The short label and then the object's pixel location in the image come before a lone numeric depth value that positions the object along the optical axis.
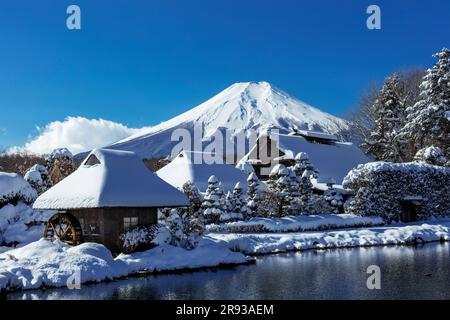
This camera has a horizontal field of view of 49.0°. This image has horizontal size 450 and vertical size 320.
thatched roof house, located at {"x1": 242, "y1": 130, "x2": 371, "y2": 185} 45.97
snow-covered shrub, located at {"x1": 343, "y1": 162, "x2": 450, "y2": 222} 36.09
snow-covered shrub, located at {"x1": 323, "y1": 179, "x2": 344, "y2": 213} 36.34
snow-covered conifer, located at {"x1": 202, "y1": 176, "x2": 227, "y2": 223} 32.09
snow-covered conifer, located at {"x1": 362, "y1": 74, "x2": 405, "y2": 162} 56.72
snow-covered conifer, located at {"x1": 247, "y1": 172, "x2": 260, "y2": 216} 33.56
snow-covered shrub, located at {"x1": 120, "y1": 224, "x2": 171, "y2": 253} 20.86
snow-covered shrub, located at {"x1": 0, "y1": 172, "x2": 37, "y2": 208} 24.86
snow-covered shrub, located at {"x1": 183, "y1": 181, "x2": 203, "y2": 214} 33.75
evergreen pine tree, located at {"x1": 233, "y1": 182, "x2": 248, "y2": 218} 32.84
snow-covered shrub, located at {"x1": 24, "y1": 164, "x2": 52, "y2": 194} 30.73
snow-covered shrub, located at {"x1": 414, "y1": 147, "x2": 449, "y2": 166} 41.03
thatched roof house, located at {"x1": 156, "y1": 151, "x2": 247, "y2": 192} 39.19
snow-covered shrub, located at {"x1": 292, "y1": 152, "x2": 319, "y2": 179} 38.41
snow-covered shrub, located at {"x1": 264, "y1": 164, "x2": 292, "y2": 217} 34.12
